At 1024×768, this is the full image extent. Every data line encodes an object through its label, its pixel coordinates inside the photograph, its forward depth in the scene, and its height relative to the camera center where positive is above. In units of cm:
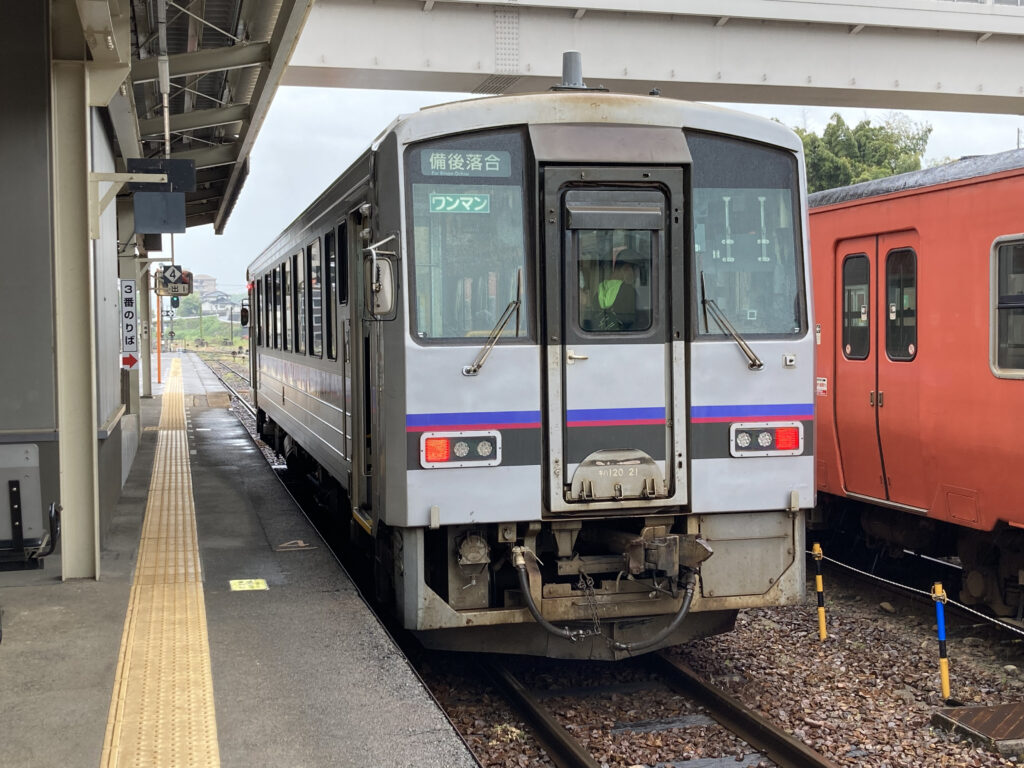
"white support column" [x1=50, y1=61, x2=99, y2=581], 700 +36
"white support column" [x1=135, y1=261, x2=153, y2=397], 2236 +34
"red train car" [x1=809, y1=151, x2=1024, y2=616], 729 -19
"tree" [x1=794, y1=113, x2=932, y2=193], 3888 +639
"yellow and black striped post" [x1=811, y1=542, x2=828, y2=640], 759 -172
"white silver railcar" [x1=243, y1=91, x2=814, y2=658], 596 -14
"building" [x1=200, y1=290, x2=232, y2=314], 17675 +744
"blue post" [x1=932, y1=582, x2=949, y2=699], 634 -165
